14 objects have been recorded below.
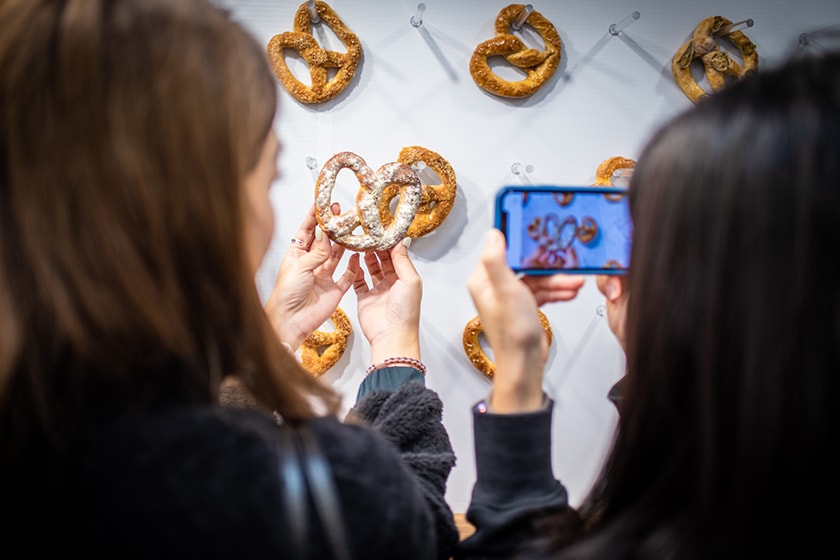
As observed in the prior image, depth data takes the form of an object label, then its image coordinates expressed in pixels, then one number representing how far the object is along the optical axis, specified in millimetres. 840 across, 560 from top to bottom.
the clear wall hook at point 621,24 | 1485
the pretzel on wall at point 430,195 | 1399
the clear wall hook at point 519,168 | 1471
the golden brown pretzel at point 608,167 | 1451
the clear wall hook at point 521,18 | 1424
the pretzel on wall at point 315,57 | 1409
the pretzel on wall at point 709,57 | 1471
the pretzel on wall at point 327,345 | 1431
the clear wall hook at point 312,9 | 1417
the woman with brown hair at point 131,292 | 436
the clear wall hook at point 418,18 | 1435
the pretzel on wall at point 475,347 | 1458
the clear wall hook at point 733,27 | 1449
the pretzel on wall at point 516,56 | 1424
